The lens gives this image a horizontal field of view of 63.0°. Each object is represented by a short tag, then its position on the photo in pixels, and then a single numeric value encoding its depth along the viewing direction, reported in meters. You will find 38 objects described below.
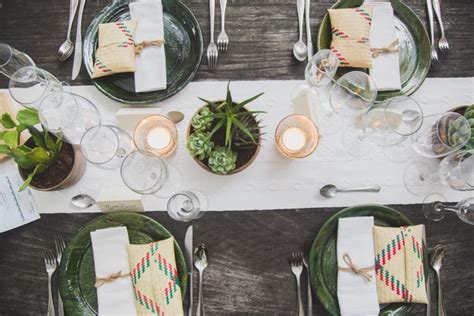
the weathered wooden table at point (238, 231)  0.96
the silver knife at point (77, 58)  0.99
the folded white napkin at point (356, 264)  0.92
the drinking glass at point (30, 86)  0.89
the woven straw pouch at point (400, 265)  0.91
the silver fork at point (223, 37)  1.00
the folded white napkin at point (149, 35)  0.98
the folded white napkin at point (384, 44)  0.98
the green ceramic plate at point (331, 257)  0.93
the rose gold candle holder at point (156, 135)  0.94
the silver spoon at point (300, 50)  1.00
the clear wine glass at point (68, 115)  0.87
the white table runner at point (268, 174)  0.96
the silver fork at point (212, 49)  0.99
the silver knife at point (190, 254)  0.94
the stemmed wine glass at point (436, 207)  0.98
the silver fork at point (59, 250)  0.94
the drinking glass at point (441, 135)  0.88
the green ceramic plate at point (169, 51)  0.97
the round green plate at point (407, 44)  0.99
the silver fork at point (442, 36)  1.01
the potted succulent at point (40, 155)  0.82
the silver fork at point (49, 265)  0.94
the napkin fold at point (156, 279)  0.90
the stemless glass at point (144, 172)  0.87
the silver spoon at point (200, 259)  0.95
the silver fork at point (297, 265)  0.95
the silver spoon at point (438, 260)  0.95
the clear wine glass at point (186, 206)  0.93
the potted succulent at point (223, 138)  0.84
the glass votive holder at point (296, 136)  0.93
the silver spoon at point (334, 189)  0.96
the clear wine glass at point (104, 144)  0.88
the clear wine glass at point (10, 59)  0.93
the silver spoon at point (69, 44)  0.99
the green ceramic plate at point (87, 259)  0.93
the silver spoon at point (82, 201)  0.95
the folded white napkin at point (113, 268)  0.92
